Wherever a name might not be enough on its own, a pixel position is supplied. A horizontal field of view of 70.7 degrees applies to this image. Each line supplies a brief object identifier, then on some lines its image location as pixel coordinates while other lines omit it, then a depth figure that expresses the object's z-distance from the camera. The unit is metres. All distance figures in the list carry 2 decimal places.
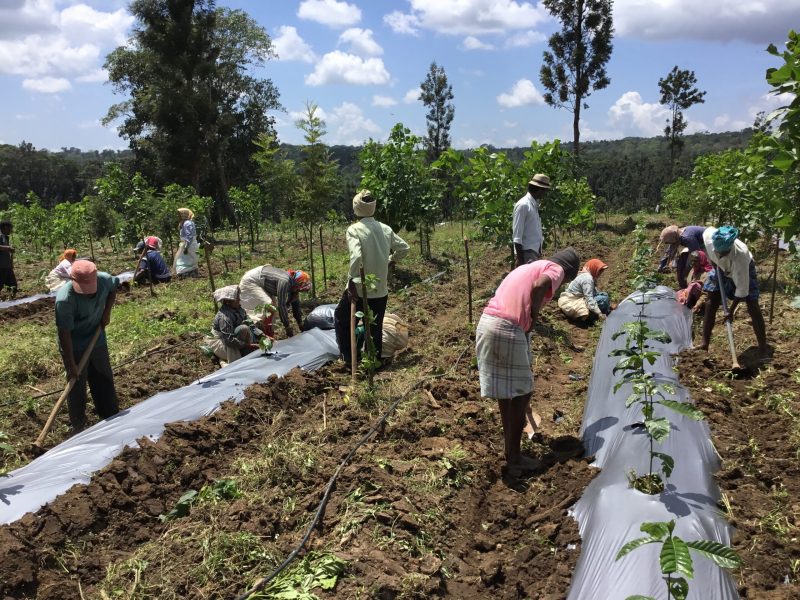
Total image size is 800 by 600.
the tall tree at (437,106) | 36.38
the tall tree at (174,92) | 23.20
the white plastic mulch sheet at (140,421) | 3.60
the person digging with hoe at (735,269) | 5.51
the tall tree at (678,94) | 32.59
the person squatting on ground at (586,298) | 7.79
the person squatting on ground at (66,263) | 7.36
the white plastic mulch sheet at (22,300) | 9.84
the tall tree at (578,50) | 23.41
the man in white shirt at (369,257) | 5.48
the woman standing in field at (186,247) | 10.27
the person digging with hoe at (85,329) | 4.55
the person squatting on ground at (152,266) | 11.02
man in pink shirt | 3.75
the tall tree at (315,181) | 9.09
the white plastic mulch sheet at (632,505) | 2.50
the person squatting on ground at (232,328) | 6.03
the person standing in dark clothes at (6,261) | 10.59
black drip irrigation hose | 2.81
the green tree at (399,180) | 12.17
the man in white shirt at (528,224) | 6.20
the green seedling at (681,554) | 1.85
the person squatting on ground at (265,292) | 6.43
